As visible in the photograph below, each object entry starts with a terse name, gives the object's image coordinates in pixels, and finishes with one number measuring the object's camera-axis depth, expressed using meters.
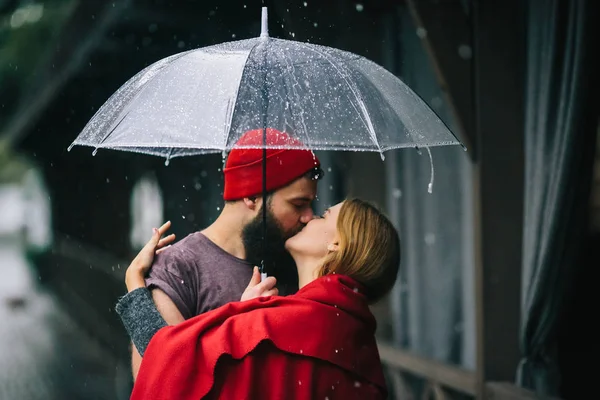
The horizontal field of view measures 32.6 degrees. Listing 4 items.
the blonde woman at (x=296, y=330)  3.15
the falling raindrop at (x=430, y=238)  7.15
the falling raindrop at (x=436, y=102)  7.18
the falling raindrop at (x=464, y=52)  5.46
